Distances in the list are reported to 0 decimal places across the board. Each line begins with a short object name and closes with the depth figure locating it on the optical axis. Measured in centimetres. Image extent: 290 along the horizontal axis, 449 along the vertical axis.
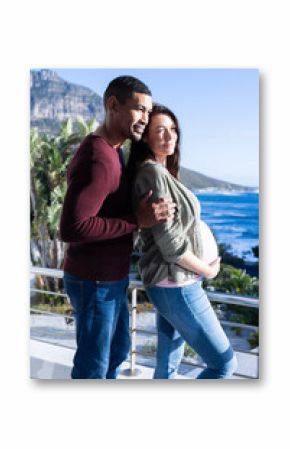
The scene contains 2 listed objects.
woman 236
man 215
